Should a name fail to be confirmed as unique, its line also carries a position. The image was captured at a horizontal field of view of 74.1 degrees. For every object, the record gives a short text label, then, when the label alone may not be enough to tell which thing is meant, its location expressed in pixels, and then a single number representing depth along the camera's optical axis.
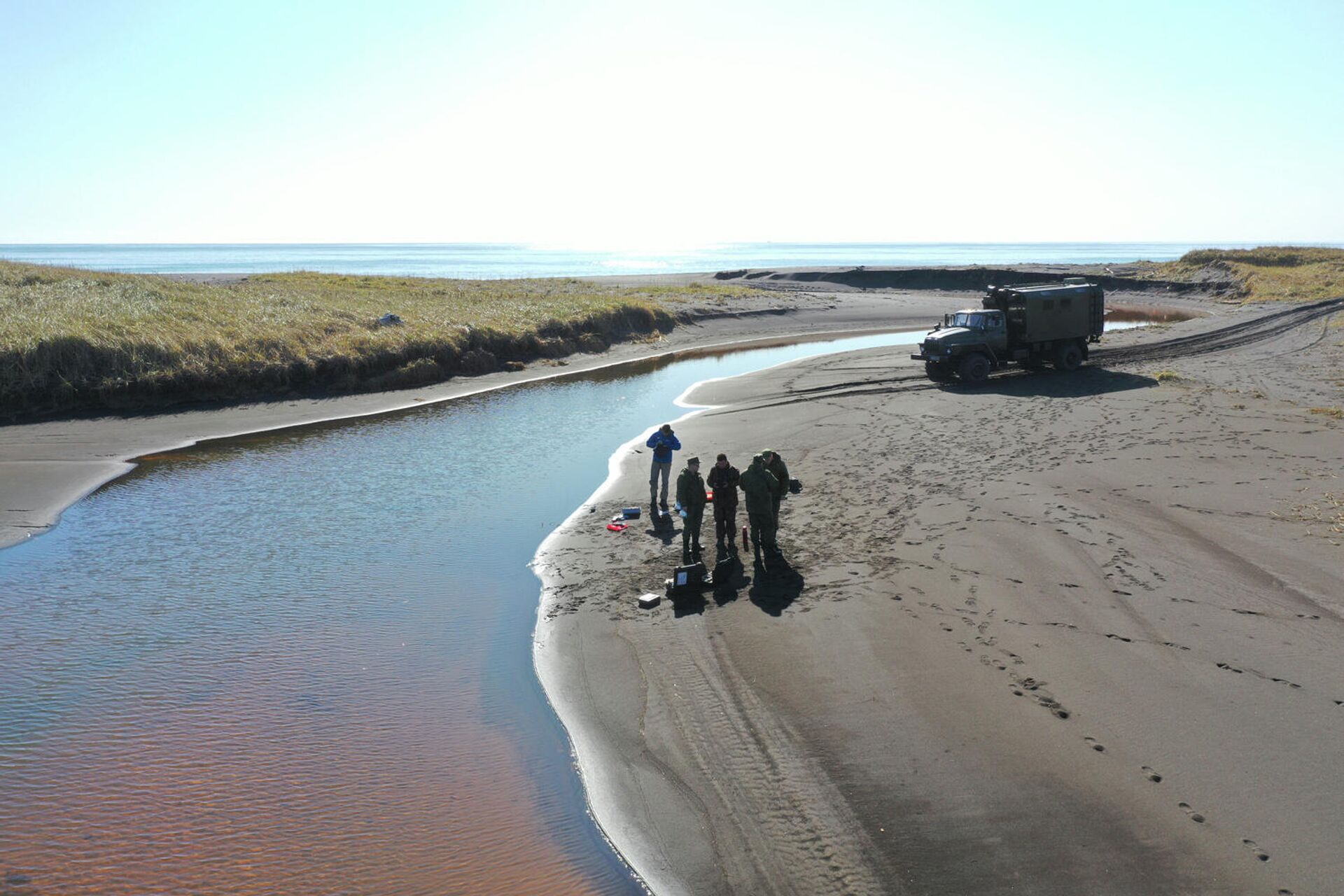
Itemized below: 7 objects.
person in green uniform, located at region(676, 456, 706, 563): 11.79
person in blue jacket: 14.59
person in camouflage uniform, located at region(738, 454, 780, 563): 11.41
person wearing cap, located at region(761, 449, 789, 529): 11.81
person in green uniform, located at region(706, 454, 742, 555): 12.01
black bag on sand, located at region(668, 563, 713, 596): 10.88
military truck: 26.34
